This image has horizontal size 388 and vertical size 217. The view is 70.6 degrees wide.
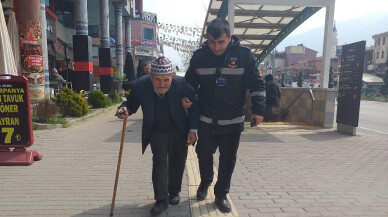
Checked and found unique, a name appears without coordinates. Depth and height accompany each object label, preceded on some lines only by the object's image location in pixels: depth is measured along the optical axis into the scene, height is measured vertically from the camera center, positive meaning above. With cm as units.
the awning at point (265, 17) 833 +238
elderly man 284 -44
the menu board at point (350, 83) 711 -8
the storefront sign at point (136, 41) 4716 +602
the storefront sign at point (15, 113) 346 -50
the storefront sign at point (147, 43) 4734 +586
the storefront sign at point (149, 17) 4908 +1076
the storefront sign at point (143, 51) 4729 +439
